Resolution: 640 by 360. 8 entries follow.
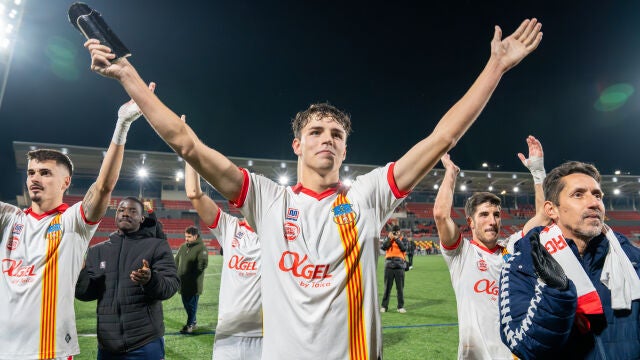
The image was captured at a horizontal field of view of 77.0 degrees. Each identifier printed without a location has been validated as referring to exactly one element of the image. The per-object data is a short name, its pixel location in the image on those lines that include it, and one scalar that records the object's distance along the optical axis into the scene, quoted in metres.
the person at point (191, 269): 8.76
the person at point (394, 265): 11.30
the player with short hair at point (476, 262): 3.89
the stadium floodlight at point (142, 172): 42.30
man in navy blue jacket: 2.10
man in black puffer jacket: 3.67
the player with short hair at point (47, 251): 3.18
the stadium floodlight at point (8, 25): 16.22
